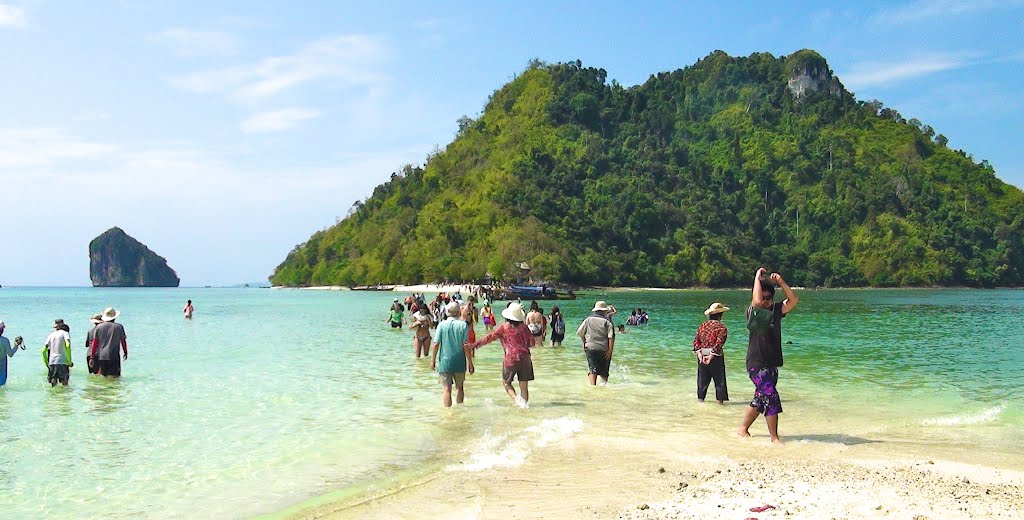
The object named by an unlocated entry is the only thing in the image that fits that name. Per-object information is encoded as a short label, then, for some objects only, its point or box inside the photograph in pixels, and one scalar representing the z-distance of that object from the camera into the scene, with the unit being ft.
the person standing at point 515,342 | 37.22
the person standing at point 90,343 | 50.11
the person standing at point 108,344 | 49.49
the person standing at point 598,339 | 45.42
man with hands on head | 27.53
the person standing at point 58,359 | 45.70
